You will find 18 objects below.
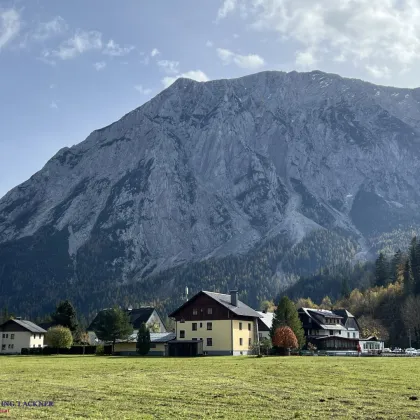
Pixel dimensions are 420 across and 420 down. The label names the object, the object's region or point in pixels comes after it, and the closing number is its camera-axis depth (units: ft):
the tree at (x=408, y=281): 454.40
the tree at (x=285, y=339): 268.00
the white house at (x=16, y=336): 394.73
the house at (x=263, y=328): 368.73
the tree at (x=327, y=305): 608.43
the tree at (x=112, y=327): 323.37
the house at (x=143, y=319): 428.97
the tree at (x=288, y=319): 298.97
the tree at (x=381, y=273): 577.02
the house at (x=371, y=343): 396.98
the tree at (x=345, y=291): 594.00
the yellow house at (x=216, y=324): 305.12
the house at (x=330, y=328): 393.70
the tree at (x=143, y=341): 288.30
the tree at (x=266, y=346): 286.17
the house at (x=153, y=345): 302.45
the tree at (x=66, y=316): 395.14
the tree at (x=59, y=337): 327.06
